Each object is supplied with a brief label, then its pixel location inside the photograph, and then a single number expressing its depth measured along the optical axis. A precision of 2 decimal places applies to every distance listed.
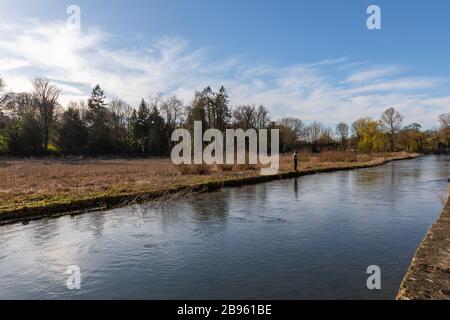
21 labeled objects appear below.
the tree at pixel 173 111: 60.77
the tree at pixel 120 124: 53.21
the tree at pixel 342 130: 91.26
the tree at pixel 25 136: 44.75
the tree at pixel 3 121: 45.84
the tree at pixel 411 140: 76.00
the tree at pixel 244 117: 55.66
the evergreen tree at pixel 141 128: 55.75
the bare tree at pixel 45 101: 50.06
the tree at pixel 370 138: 61.84
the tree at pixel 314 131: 91.85
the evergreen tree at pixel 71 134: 48.16
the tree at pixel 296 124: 85.00
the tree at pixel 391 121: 76.62
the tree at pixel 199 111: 50.47
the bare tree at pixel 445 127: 82.69
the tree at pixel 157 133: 54.78
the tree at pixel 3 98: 43.42
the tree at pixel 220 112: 54.78
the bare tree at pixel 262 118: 66.88
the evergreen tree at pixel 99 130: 49.84
